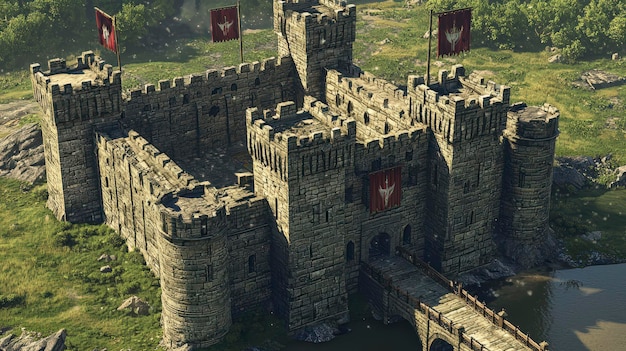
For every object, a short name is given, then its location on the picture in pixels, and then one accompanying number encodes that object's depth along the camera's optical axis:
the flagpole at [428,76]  77.96
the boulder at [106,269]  77.44
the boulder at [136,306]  73.06
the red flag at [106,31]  83.59
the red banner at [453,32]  76.50
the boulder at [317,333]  72.62
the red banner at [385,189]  73.25
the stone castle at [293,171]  68.50
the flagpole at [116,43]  82.06
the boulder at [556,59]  127.31
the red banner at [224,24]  90.88
